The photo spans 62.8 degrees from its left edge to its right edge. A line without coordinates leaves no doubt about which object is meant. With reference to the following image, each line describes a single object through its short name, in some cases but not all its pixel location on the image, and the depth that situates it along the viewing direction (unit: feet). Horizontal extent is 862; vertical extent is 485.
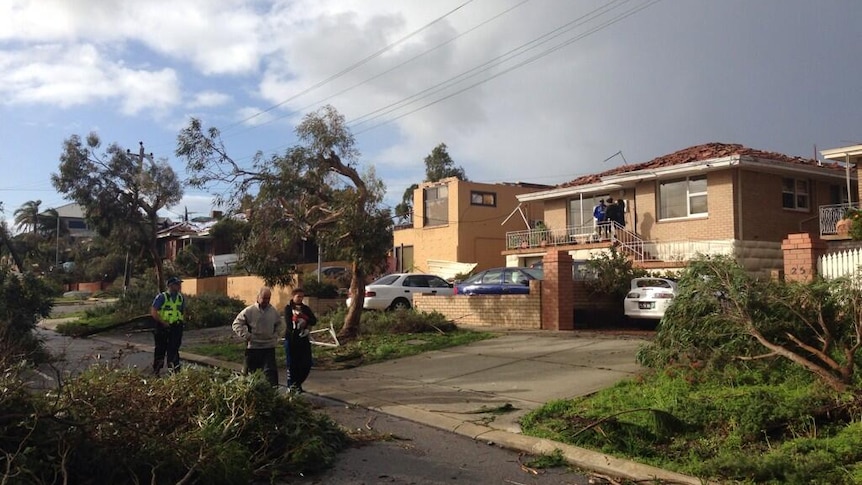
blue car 59.59
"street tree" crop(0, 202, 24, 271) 72.31
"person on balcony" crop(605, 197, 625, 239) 80.07
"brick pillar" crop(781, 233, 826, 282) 39.60
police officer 35.81
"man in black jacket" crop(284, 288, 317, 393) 30.63
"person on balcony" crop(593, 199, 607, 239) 80.84
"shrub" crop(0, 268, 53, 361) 41.96
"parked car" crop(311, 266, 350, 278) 92.46
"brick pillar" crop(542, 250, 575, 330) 51.57
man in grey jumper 29.14
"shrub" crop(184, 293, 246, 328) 72.18
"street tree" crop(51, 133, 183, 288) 87.56
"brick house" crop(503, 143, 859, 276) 72.08
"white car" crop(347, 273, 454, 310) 66.59
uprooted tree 25.50
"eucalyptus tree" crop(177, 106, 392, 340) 48.24
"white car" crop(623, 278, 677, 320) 51.13
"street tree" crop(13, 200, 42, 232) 216.33
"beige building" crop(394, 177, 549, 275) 107.04
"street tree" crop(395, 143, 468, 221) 165.27
